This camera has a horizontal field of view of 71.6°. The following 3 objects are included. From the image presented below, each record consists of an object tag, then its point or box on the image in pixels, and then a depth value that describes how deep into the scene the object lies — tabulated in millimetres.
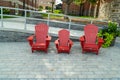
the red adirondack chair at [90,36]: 3705
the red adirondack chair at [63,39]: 3571
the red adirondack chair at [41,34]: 3615
